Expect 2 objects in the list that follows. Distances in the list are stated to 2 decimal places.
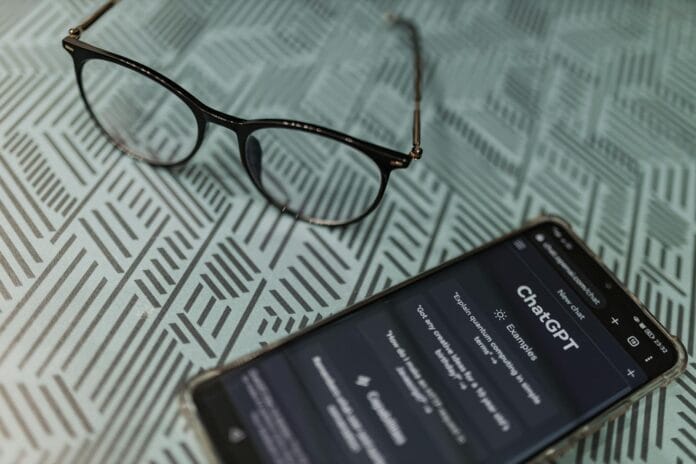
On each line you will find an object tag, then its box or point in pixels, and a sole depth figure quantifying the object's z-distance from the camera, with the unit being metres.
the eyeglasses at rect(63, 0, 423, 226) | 0.37
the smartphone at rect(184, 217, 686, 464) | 0.29
